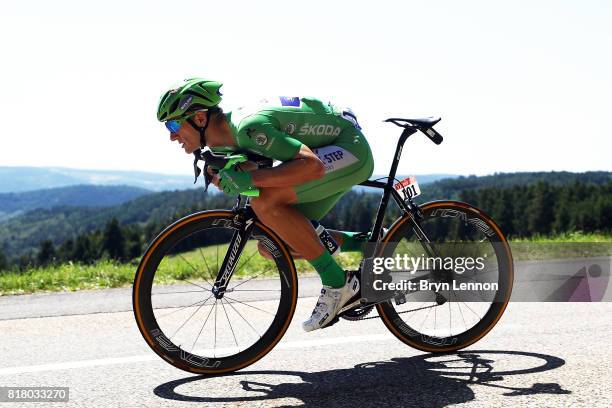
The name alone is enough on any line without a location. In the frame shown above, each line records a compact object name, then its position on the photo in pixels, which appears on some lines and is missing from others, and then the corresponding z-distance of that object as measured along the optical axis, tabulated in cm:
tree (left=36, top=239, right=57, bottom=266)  10184
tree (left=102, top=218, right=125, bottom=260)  10406
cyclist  430
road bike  454
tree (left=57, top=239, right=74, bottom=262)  10712
